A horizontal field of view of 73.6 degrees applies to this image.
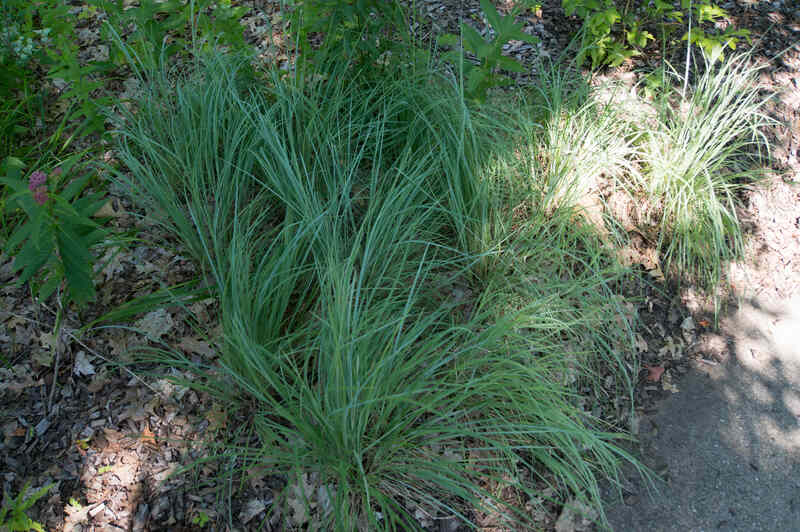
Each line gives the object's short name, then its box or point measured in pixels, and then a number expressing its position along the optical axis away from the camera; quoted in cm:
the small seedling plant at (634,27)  306
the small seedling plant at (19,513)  179
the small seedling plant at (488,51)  247
